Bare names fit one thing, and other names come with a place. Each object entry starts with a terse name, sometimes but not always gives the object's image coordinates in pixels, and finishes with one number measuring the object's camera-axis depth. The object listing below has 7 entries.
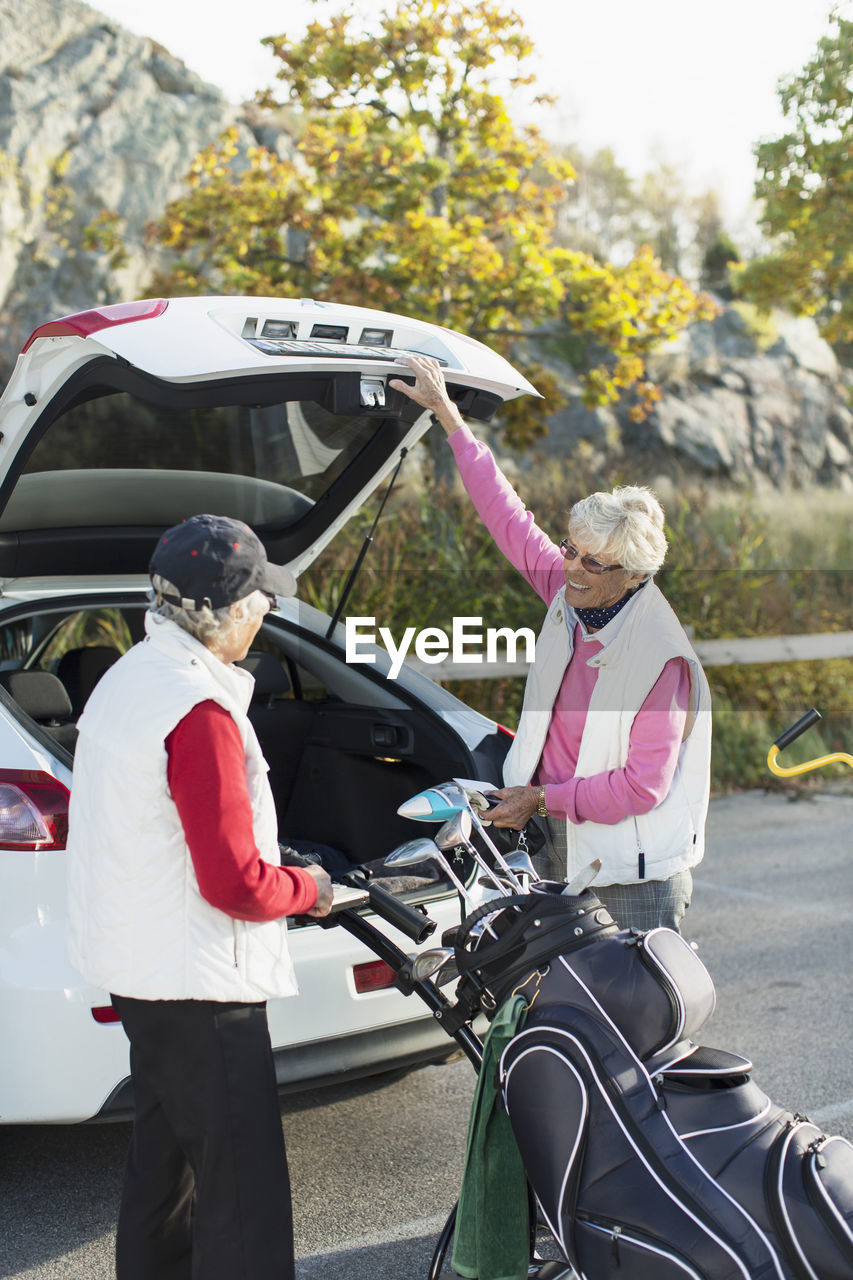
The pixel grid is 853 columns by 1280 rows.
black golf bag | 1.87
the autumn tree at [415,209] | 9.33
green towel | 2.18
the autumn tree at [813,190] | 13.87
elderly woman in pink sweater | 2.66
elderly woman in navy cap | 2.00
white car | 2.67
